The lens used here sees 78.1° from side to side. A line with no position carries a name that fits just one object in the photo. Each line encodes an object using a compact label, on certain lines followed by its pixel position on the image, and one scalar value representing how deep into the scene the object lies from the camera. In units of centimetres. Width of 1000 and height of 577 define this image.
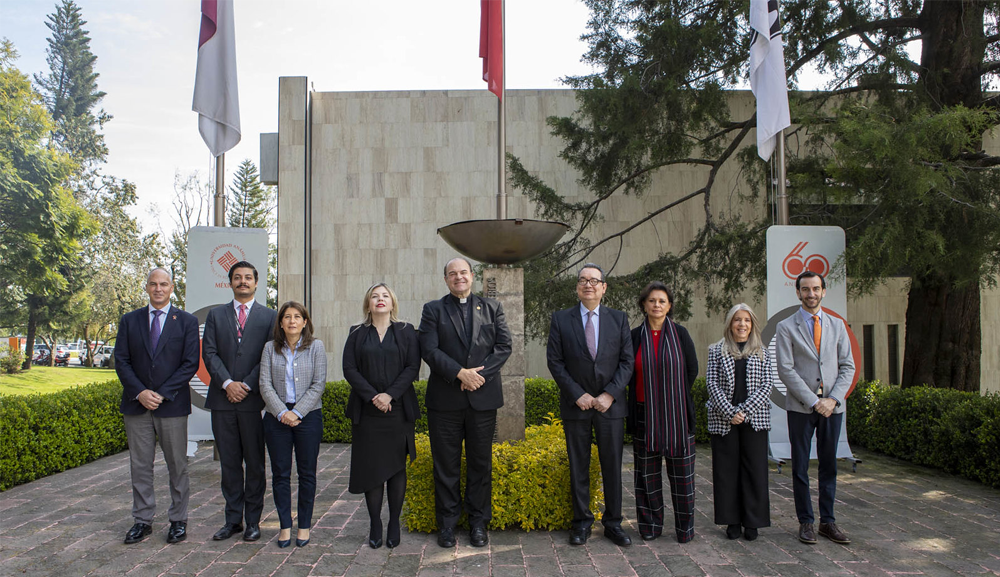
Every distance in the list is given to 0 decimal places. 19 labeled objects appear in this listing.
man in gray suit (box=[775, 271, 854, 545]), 417
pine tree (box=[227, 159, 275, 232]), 3584
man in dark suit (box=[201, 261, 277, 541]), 410
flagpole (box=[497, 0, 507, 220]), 523
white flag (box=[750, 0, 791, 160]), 630
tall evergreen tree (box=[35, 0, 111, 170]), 3388
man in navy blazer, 415
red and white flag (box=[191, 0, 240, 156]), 632
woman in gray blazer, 402
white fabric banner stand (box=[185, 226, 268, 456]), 633
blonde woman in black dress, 393
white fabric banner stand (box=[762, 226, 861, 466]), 606
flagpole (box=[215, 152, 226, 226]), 634
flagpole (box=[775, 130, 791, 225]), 637
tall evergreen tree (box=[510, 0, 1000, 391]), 605
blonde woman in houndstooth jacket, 406
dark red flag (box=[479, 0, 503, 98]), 559
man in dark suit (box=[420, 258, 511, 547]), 401
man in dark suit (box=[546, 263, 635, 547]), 404
